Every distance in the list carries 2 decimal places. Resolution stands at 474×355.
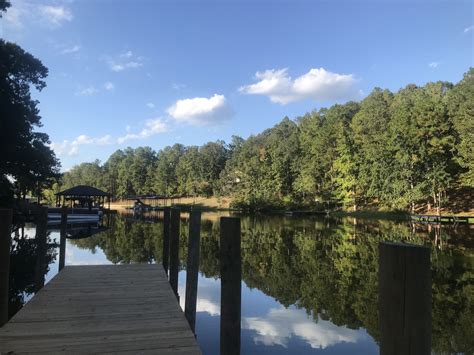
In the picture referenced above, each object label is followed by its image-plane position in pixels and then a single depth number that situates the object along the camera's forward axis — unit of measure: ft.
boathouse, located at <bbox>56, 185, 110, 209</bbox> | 96.53
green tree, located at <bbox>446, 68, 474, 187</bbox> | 114.73
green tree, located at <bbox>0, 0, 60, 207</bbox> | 60.64
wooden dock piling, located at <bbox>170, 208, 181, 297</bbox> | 23.82
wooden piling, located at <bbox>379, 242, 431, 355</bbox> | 4.46
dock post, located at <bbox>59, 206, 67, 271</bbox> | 26.35
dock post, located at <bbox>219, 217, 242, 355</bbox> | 10.91
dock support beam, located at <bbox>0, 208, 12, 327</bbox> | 9.53
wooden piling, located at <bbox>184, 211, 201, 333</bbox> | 18.80
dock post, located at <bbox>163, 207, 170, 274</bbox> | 28.40
